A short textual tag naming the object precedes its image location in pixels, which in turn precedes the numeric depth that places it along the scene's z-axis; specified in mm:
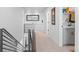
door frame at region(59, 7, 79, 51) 1652
